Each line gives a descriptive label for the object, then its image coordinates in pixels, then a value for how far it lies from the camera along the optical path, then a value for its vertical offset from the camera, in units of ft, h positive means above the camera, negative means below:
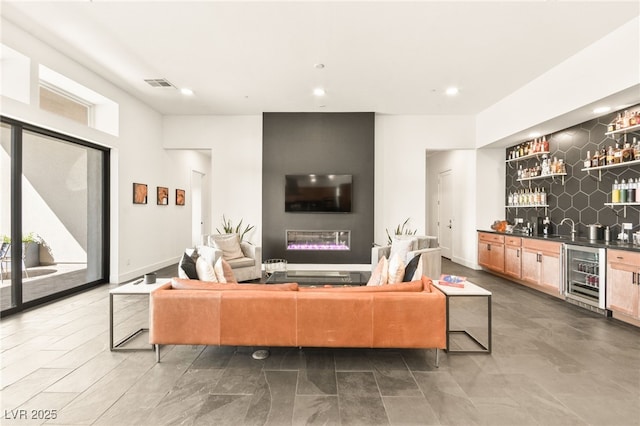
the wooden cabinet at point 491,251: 18.37 -2.51
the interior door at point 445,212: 25.03 +0.00
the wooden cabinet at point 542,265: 14.30 -2.66
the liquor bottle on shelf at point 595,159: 13.97 +2.47
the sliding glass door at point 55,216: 12.24 -0.17
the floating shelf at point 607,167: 12.37 +2.04
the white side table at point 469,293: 8.59 -2.33
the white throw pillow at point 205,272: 9.28 -1.86
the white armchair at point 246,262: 16.97 -2.87
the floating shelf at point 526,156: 17.46 +3.45
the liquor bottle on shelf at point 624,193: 12.90 +0.82
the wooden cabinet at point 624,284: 10.69 -2.65
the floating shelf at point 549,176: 16.33 +2.05
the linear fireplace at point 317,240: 20.80 -1.95
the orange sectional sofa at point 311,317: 7.66 -2.71
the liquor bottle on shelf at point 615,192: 13.20 +0.88
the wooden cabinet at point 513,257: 16.76 -2.57
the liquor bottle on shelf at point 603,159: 13.69 +2.45
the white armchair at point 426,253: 15.02 -2.17
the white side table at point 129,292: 8.76 -2.36
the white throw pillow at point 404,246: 15.16 -1.78
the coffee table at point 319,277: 12.98 -3.00
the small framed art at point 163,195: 20.81 +1.16
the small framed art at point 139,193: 18.21 +1.17
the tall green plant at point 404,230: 21.12 -1.27
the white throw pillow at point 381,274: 9.25 -1.95
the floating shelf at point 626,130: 12.10 +3.45
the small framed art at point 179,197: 23.26 +1.18
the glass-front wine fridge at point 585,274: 12.01 -2.70
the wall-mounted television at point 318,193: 20.45 +1.30
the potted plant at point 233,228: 21.01 -1.13
